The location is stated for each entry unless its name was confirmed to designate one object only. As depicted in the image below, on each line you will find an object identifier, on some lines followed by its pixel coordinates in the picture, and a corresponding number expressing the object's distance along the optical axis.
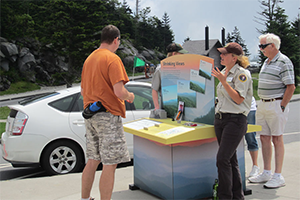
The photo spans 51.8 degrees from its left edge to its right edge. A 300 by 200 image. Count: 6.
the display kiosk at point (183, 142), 3.32
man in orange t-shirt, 3.06
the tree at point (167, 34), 80.06
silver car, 5.03
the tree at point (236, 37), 79.44
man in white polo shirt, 3.86
